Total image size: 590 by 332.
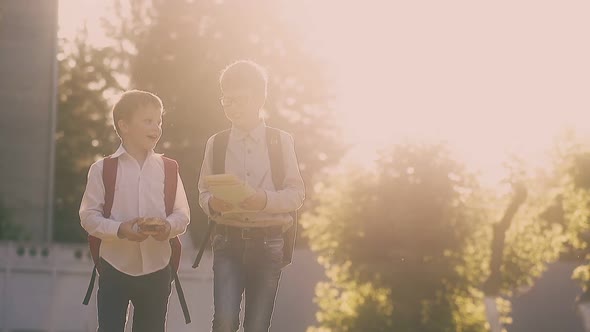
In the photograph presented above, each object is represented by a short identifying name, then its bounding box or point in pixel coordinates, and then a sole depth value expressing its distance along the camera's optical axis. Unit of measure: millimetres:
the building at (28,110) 21641
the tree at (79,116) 35125
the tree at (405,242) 10797
